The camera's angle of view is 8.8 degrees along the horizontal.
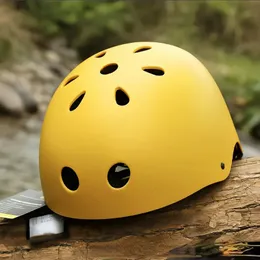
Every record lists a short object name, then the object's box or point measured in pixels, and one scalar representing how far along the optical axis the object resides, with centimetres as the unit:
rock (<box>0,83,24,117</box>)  225
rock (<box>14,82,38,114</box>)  225
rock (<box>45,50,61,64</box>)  229
